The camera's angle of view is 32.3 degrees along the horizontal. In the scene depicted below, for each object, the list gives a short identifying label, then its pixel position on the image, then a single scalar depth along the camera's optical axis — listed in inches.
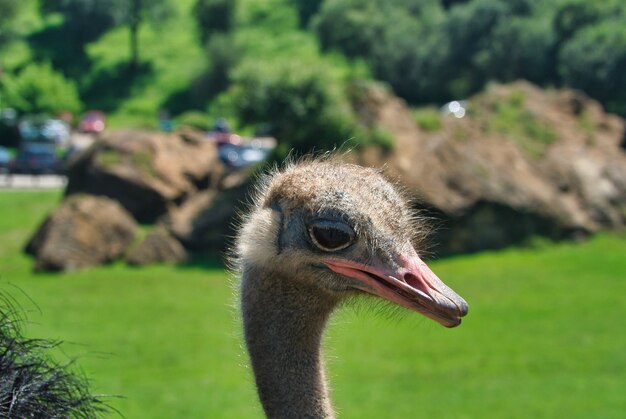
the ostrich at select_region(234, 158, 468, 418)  129.5
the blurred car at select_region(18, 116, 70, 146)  1689.2
